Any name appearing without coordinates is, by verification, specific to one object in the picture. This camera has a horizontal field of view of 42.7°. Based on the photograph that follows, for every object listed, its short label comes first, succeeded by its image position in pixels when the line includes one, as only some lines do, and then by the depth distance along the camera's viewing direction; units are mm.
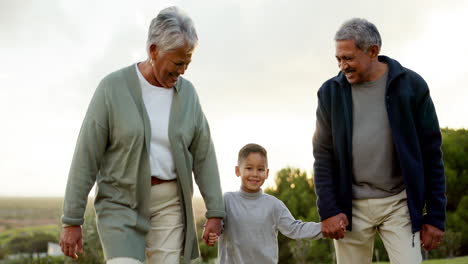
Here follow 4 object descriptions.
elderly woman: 3418
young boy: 4500
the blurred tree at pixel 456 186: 21125
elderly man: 3818
